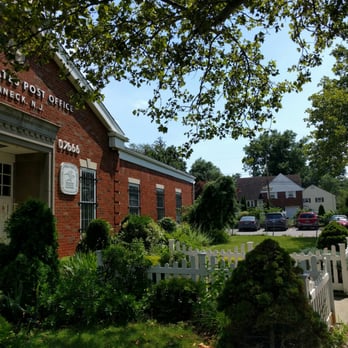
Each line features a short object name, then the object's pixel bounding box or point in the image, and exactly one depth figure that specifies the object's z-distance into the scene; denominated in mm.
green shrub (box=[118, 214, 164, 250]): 11467
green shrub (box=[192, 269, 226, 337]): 4795
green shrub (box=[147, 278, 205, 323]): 5461
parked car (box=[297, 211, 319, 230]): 34278
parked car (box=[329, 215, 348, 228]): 30794
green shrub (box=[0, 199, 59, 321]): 5281
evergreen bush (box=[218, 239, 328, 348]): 3511
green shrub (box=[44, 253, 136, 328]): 5242
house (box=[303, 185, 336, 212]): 63406
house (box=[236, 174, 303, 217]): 57844
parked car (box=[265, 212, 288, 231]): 34569
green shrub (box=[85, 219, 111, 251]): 9891
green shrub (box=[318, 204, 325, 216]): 45581
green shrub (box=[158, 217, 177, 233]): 16295
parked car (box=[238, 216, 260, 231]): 34625
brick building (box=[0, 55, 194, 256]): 8727
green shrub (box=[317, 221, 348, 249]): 8648
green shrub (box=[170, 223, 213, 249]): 13375
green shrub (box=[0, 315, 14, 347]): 3266
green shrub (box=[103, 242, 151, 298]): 5840
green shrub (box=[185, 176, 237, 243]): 22188
